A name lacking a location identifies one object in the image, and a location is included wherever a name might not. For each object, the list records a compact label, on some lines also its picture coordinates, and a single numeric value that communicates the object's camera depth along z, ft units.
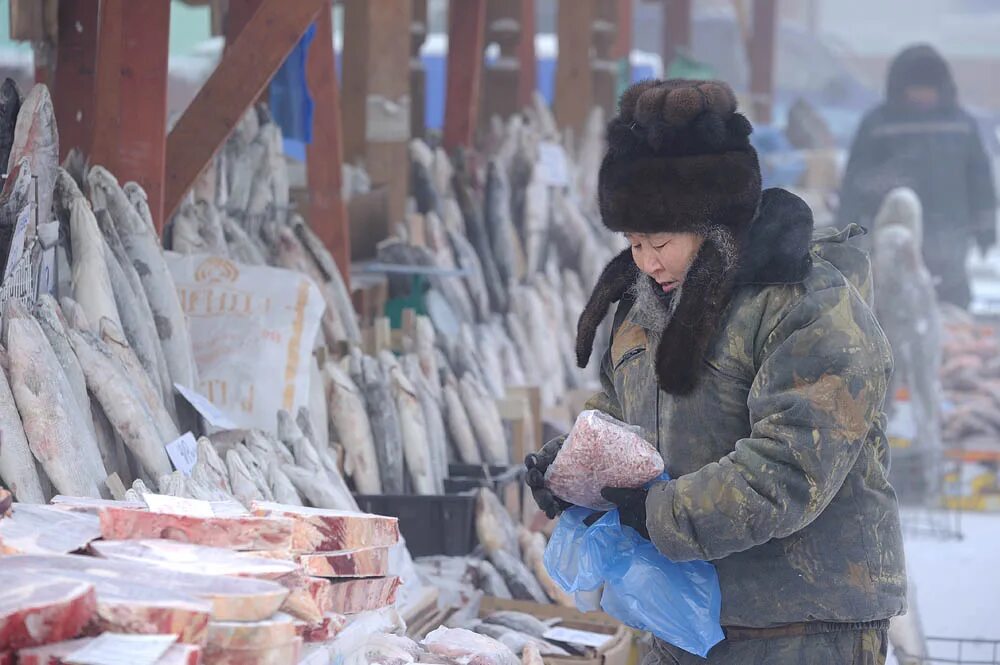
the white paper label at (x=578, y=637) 24.64
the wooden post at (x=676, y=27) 93.20
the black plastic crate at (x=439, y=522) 29.60
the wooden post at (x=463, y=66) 52.26
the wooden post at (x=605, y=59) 71.72
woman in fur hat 15.51
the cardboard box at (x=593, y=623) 24.43
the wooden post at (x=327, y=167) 36.11
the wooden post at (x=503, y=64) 63.77
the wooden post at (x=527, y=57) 63.67
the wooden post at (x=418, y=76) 59.11
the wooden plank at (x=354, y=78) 43.31
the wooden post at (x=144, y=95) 27.17
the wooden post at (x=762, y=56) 103.04
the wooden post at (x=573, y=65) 66.39
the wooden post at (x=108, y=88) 27.02
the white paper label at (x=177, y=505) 14.65
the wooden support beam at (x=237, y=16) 34.19
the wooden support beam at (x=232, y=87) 29.84
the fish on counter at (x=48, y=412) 19.65
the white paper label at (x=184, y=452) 22.18
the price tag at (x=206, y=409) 24.59
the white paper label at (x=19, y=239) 21.06
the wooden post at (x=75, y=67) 29.01
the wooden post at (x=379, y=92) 41.75
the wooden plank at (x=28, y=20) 28.76
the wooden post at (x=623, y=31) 77.77
